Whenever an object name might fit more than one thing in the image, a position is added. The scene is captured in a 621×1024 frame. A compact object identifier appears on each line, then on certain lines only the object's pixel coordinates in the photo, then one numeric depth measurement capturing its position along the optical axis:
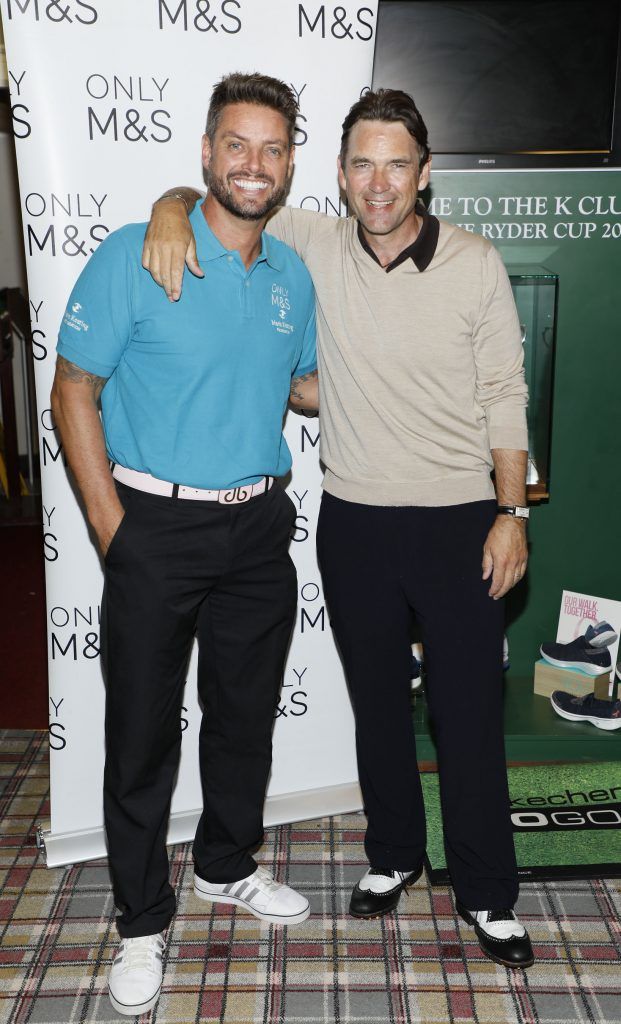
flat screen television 2.72
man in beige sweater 2.00
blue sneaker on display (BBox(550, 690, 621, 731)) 2.92
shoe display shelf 2.89
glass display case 2.96
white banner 2.16
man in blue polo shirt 1.92
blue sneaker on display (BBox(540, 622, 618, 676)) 3.04
